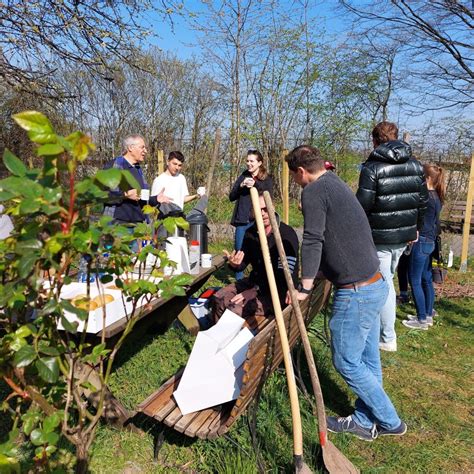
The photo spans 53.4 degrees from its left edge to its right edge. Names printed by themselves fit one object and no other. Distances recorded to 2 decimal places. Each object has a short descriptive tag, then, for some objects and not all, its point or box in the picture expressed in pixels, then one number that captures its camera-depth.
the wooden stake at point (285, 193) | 7.19
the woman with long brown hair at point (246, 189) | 5.39
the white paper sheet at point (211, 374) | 2.32
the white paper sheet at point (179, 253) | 3.43
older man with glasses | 4.15
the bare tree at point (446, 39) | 7.48
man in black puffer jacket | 3.58
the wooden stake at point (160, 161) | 8.65
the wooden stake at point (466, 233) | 7.07
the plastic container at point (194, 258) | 3.77
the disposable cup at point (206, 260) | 4.00
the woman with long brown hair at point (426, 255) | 4.48
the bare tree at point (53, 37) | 4.53
